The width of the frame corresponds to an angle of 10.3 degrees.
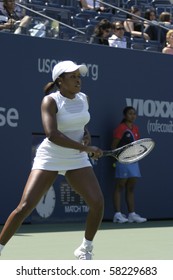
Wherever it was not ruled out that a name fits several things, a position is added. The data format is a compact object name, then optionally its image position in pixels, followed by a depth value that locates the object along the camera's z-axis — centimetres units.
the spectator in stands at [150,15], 1883
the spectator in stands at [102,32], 1552
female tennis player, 834
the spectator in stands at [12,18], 1398
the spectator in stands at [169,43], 1653
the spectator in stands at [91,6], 1777
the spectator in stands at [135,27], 1747
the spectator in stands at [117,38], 1576
